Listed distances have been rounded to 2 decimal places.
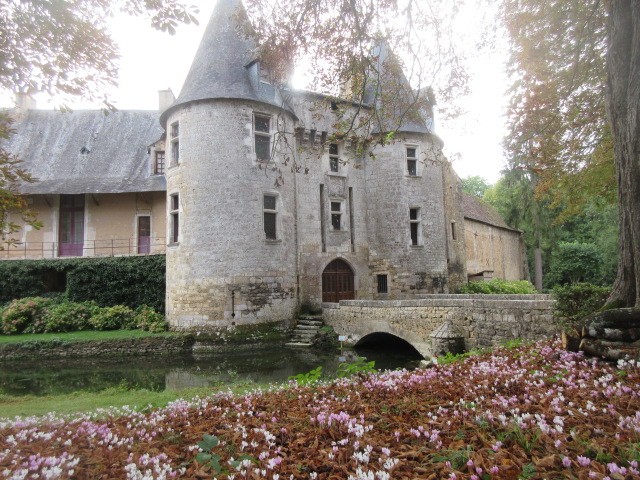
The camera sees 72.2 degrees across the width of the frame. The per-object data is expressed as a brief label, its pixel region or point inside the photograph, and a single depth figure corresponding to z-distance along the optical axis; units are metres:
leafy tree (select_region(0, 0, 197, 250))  4.74
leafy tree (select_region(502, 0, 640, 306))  4.49
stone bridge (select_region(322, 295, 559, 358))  8.61
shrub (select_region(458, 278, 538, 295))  21.16
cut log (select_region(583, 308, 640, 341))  4.26
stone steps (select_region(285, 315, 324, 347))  15.13
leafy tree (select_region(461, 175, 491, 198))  52.75
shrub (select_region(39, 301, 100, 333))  15.96
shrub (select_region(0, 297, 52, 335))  15.86
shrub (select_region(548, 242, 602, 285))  30.47
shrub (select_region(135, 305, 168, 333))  15.38
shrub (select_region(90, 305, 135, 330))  16.16
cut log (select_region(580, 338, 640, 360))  4.08
